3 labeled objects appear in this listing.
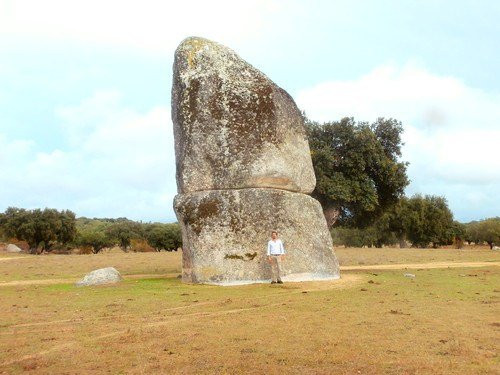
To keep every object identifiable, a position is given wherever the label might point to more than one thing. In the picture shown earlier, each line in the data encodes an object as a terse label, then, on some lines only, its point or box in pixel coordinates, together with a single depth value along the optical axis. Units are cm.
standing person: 1716
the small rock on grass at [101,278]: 1842
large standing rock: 1791
